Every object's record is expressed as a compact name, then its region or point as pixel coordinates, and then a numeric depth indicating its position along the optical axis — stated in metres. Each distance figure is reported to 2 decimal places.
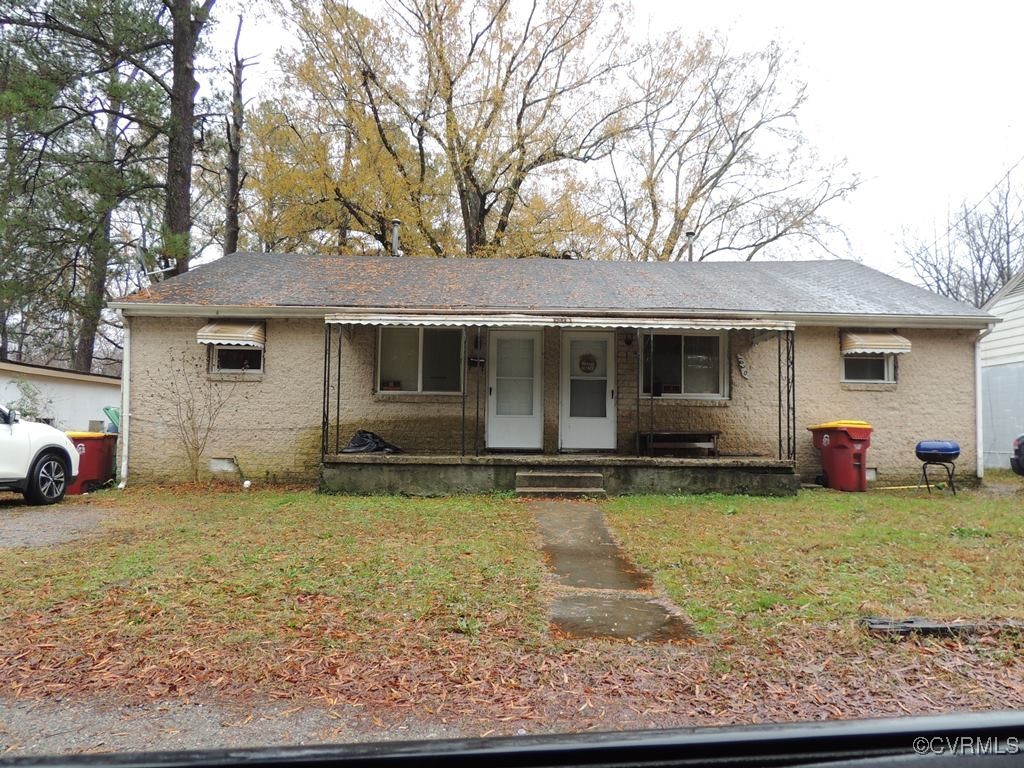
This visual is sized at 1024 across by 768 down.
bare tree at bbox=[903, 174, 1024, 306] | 24.28
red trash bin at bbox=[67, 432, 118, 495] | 9.35
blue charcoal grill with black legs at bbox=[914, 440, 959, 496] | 8.91
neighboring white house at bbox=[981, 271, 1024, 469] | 11.89
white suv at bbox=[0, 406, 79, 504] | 7.75
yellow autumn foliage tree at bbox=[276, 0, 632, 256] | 18.20
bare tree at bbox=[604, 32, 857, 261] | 20.84
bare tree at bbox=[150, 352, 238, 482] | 9.72
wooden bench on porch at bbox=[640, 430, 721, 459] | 9.79
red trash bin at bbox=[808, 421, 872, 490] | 9.31
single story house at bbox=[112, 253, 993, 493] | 9.66
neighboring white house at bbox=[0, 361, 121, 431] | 13.28
